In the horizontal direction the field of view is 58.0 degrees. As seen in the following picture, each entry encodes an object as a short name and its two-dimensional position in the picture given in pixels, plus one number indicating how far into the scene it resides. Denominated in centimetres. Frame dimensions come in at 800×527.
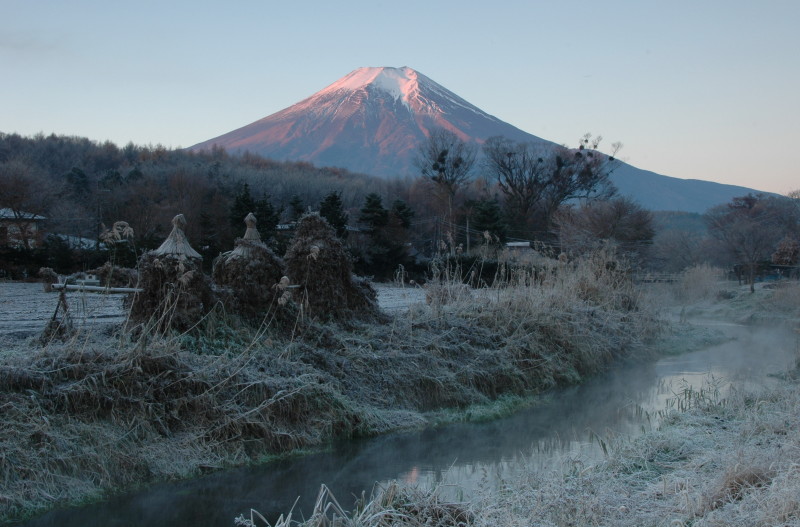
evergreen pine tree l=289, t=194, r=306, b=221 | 3375
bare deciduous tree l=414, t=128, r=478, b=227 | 5203
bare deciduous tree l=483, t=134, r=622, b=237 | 5528
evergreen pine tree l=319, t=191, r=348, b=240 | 3134
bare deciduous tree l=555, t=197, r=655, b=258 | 3409
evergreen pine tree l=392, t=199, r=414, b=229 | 3556
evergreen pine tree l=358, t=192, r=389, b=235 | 3419
